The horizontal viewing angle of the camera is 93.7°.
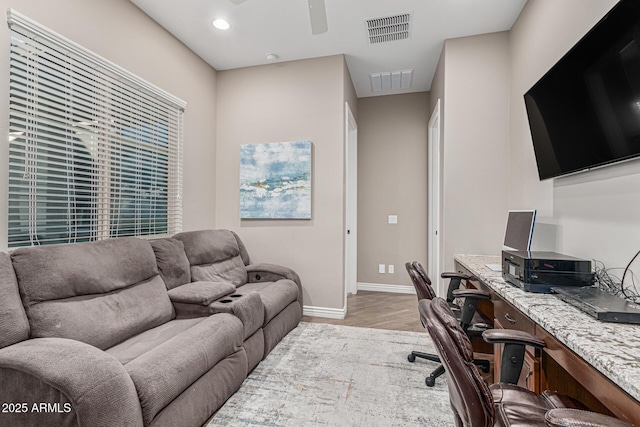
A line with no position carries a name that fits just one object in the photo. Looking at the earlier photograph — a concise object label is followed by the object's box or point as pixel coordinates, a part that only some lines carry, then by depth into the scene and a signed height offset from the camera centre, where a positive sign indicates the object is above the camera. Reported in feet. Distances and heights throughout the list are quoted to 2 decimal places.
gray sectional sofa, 4.00 -2.25
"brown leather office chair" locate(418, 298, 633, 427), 2.52 -1.69
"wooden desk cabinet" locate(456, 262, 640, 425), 2.77 -1.80
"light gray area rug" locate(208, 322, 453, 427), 5.79 -3.96
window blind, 6.05 +1.60
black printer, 5.25 -1.02
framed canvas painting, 11.53 +1.26
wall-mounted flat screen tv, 4.41 +2.08
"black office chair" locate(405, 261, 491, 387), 6.30 -1.85
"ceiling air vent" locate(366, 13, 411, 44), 9.38 +6.05
